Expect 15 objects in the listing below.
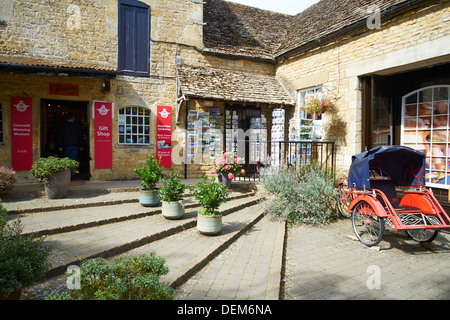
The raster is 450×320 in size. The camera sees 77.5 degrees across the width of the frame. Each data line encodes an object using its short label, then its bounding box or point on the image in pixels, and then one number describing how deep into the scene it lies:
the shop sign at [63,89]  8.46
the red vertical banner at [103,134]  8.90
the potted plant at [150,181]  6.03
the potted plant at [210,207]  4.78
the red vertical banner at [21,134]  8.06
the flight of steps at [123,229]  3.81
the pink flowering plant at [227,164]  7.52
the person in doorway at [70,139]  8.47
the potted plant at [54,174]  6.41
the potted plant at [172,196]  5.34
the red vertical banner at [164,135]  9.59
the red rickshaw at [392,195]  4.67
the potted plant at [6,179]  6.21
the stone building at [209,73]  6.71
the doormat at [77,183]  8.17
